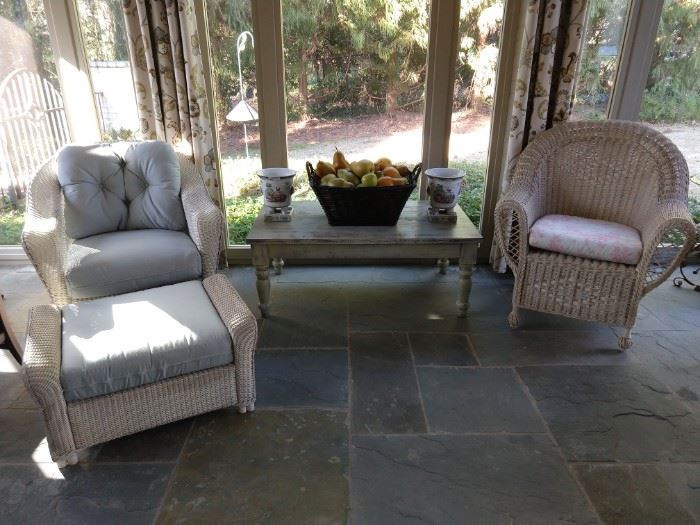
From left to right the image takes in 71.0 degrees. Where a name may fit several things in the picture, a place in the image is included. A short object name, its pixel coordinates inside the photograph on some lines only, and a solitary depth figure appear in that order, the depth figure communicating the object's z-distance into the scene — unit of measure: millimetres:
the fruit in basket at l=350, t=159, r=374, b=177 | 2373
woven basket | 2287
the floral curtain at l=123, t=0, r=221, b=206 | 2363
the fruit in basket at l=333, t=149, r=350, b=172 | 2418
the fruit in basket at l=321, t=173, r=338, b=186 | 2308
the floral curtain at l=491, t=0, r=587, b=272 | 2365
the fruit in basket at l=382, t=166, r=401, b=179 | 2346
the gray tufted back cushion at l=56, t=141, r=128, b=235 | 2256
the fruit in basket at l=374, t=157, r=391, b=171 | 2426
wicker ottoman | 1529
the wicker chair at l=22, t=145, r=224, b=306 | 1966
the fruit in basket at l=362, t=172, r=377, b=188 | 2299
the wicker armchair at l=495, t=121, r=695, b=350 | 2188
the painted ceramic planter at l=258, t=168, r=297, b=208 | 2432
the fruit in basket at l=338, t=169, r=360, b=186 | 2332
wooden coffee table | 2314
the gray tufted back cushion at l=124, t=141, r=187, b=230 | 2373
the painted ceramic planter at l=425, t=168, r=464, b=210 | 2420
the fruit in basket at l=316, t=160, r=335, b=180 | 2400
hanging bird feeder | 2698
